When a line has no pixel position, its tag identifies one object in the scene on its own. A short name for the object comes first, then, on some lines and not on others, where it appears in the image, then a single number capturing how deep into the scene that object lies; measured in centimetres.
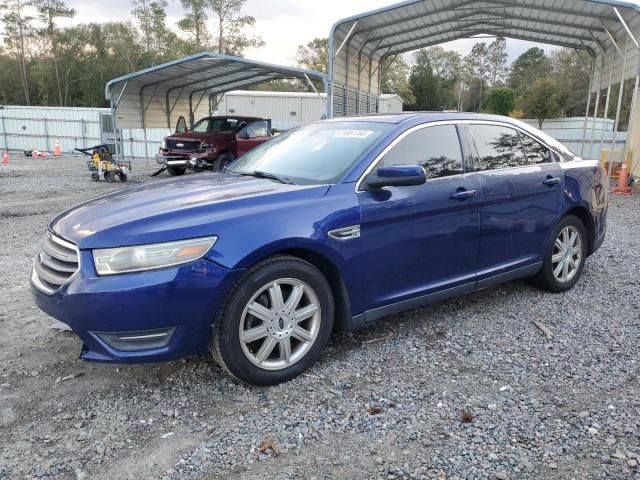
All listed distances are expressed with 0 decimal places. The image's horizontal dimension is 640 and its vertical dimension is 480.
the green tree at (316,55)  5509
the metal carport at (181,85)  1574
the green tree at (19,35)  4416
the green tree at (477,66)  9169
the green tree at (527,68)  7396
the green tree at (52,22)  4491
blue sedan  275
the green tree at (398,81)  5319
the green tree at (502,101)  5031
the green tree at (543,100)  3994
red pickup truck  1481
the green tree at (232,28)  4416
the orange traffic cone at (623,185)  1233
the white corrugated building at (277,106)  2916
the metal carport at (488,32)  1388
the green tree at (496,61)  9306
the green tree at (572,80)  4962
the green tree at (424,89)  6119
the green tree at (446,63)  8475
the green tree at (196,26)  4456
